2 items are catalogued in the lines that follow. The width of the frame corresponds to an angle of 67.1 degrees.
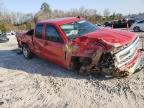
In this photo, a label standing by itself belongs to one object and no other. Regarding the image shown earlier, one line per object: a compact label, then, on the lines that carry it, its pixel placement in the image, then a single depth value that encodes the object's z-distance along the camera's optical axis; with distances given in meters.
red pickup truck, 2.79
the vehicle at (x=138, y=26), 9.65
